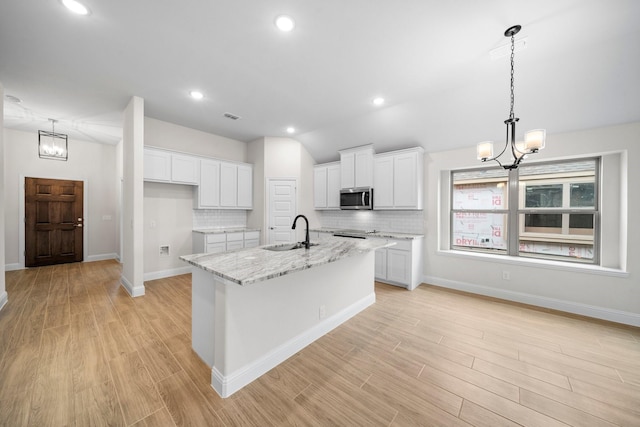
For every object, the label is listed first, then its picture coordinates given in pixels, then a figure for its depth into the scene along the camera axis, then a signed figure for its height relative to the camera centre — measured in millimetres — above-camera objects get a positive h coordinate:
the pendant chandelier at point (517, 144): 2018 +638
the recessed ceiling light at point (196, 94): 3412 +1694
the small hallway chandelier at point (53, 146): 4266 +1173
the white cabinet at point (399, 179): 4312 +612
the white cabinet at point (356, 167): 4812 +935
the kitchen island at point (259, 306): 1728 -834
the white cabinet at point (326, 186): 5449 +602
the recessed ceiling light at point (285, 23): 2061 +1671
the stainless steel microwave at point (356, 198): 4796 +286
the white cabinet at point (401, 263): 4090 -923
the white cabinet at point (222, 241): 4641 -625
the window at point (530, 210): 3441 +43
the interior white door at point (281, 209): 5438 +44
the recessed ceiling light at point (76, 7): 1931 +1677
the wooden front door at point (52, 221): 5219 -279
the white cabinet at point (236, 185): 5164 +567
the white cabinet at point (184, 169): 4461 +791
